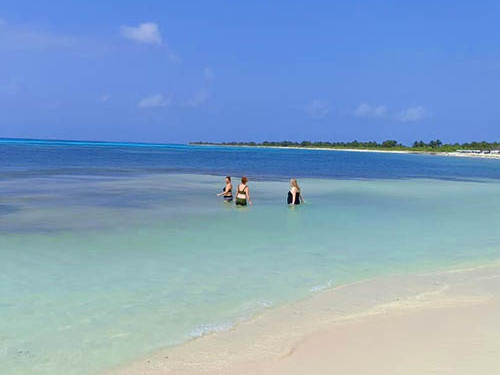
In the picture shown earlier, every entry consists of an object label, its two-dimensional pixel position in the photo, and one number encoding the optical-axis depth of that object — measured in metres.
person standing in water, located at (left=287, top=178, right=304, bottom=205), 21.33
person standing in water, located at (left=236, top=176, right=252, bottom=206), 20.63
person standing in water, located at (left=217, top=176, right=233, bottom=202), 22.70
